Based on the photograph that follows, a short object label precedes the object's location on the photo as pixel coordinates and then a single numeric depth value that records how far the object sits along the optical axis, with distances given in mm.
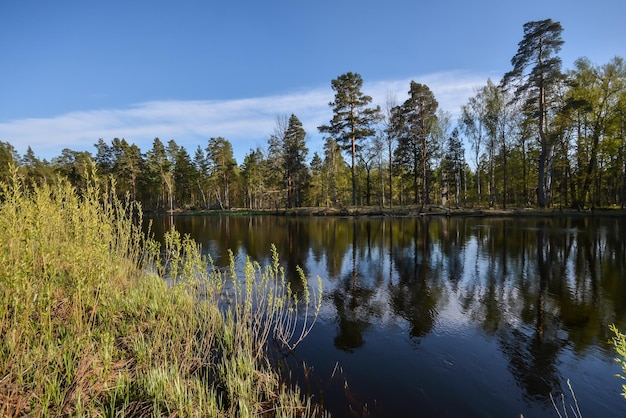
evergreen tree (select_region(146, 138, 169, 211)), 68425
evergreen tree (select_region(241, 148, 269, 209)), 67875
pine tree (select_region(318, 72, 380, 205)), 42938
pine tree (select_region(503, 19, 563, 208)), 31516
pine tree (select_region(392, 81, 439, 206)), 41062
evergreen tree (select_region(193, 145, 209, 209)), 71412
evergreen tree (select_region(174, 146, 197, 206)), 70688
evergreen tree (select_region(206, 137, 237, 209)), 65188
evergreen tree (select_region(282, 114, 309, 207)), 52000
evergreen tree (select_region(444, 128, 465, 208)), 47875
